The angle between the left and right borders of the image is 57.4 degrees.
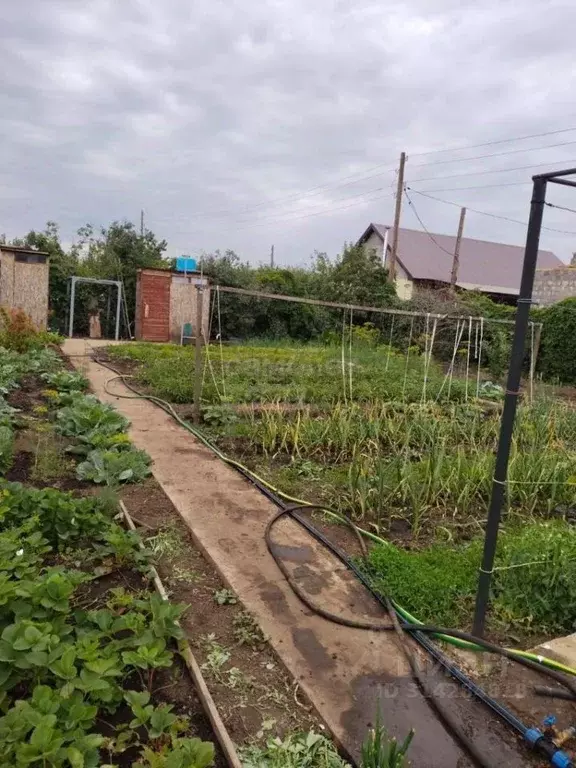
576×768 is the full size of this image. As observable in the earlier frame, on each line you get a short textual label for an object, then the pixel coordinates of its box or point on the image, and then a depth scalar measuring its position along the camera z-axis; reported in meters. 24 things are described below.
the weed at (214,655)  2.09
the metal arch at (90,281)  14.47
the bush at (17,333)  9.72
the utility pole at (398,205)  17.75
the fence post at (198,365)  5.82
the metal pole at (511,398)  2.20
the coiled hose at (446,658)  1.79
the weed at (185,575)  2.73
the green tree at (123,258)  16.36
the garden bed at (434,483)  2.62
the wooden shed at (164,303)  14.64
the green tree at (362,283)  15.96
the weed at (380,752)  1.52
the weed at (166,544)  2.97
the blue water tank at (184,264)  15.27
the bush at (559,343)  12.21
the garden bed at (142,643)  1.63
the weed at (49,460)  3.88
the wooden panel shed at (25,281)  12.63
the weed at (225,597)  2.56
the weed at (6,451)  3.69
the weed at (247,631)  2.27
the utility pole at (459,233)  20.73
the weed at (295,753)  1.68
